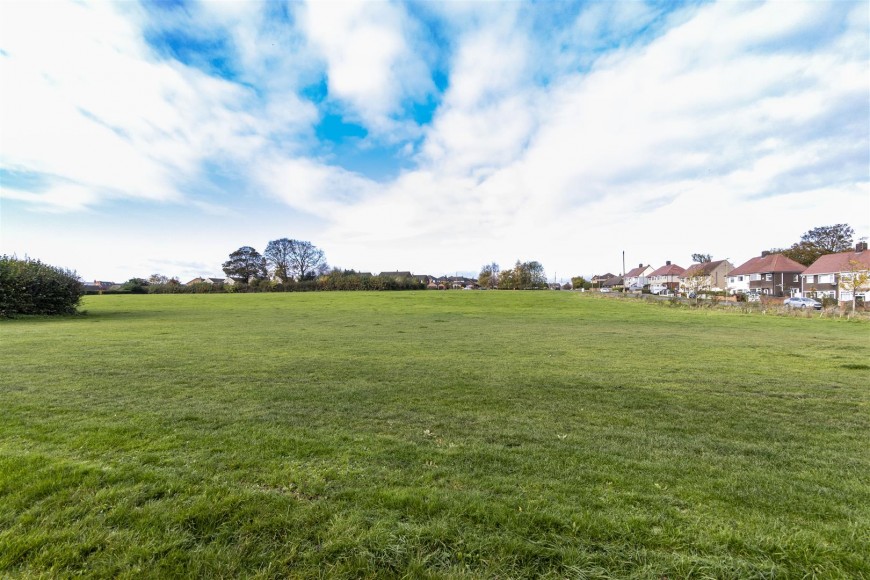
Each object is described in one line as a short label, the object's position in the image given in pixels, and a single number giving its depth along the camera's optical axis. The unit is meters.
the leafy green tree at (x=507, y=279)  98.69
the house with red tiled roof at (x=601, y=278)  149.80
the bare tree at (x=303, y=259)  91.56
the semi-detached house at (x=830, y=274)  48.06
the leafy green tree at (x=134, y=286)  75.94
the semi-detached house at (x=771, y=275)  62.16
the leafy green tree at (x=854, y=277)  29.28
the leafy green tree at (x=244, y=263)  93.75
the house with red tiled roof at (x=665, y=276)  102.01
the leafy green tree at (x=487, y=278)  110.00
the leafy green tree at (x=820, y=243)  69.44
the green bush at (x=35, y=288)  24.91
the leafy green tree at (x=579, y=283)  121.75
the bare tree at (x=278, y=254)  90.94
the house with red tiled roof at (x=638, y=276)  119.04
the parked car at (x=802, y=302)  36.72
